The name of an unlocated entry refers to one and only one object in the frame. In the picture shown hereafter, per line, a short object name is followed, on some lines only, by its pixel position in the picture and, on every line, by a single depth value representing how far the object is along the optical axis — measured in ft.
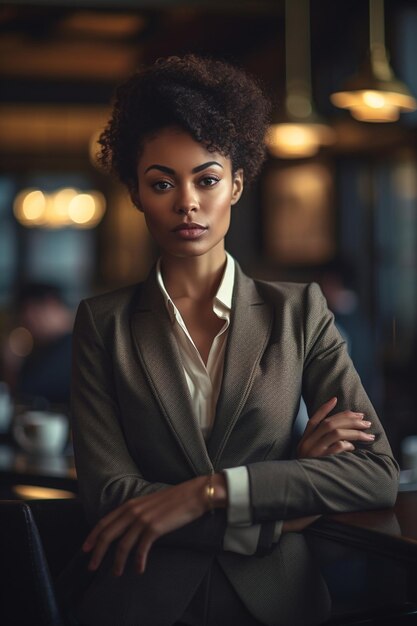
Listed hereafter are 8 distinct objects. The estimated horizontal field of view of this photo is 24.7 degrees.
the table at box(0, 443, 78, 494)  9.07
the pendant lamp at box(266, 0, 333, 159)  16.49
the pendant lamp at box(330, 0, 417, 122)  13.03
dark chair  5.01
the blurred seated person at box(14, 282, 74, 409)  15.43
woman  4.81
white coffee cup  10.39
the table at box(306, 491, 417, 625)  4.69
